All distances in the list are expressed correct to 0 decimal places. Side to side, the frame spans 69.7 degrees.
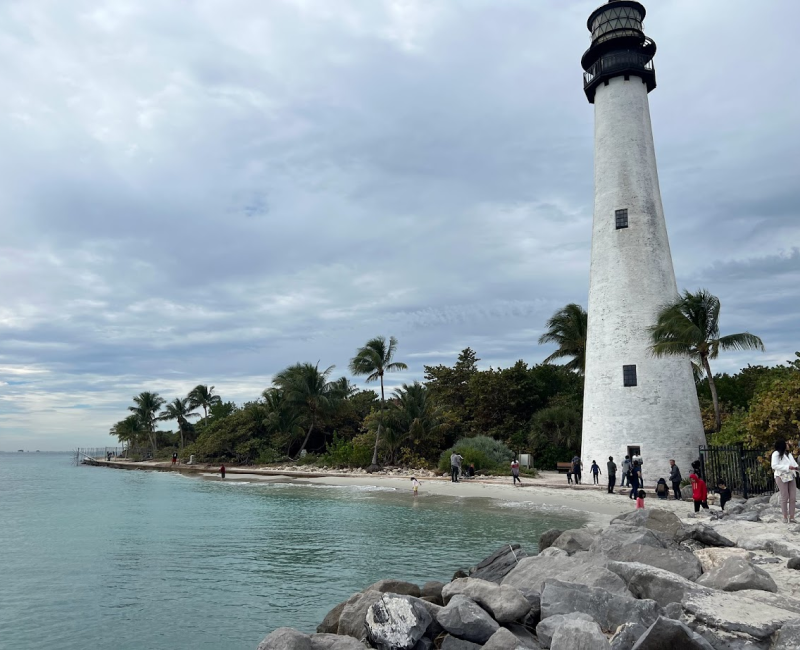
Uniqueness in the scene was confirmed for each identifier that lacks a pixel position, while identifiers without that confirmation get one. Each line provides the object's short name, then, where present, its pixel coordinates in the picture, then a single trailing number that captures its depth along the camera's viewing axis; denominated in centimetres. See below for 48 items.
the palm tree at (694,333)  2216
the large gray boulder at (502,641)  620
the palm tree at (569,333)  3541
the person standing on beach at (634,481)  2021
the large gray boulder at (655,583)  682
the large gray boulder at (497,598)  708
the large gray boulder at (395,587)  844
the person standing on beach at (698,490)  1609
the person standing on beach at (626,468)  2205
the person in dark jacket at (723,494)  1630
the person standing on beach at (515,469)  2630
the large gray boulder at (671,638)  504
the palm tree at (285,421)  4772
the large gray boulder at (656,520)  1112
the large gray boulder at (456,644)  662
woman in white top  1163
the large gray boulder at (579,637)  529
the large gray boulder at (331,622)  811
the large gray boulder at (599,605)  627
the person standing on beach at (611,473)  2167
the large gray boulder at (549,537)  1199
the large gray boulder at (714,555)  841
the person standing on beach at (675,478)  1953
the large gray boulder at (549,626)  621
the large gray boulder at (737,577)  711
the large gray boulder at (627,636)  548
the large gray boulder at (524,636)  626
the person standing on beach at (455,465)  2925
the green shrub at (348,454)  4022
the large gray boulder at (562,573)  737
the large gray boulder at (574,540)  1084
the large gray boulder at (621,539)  921
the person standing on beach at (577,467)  2461
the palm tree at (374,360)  4038
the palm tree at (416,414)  3678
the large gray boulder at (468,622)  675
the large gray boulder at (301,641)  655
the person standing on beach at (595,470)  2378
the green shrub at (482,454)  3222
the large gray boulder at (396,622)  678
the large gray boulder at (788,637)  536
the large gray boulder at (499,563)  1001
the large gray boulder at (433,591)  863
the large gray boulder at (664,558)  812
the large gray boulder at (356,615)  754
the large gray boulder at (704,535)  1022
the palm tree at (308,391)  4647
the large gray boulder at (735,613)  570
